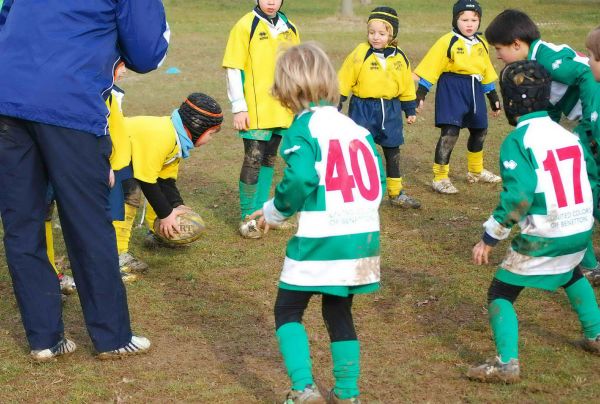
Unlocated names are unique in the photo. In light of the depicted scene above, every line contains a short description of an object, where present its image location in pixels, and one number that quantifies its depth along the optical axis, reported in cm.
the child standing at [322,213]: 841
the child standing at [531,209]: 929
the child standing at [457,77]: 1820
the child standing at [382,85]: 1706
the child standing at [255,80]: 1530
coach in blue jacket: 935
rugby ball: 1397
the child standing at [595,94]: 1080
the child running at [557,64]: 1159
